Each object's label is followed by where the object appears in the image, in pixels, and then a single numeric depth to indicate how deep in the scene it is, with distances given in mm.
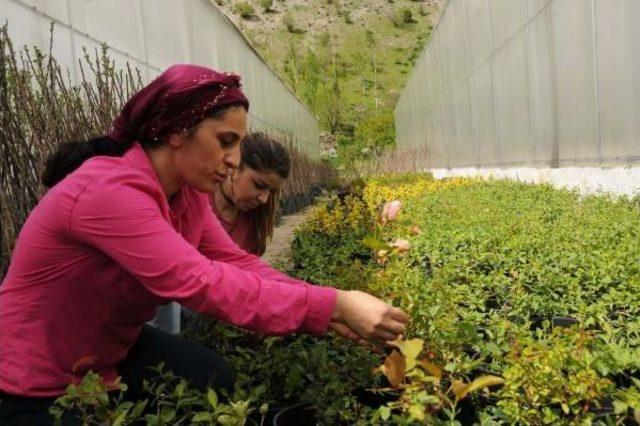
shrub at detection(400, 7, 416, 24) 74062
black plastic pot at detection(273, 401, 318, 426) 1728
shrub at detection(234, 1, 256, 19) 73000
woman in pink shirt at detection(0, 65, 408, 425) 1486
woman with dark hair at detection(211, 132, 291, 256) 2828
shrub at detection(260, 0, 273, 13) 74588
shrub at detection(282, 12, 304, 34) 73125
